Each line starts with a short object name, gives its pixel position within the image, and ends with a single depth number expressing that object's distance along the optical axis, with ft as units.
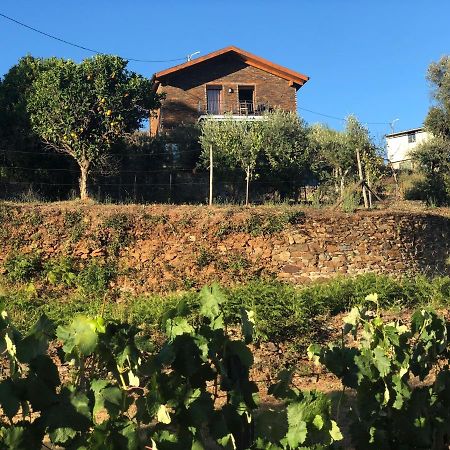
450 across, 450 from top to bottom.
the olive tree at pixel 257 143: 54.08
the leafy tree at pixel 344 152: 61.72
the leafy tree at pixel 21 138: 47.91
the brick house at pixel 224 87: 81.15
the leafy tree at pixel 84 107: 45.55
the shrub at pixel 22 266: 34.42
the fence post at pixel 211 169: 45.67
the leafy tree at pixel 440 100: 69.82
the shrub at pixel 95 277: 34.71
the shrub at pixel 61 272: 34.71
